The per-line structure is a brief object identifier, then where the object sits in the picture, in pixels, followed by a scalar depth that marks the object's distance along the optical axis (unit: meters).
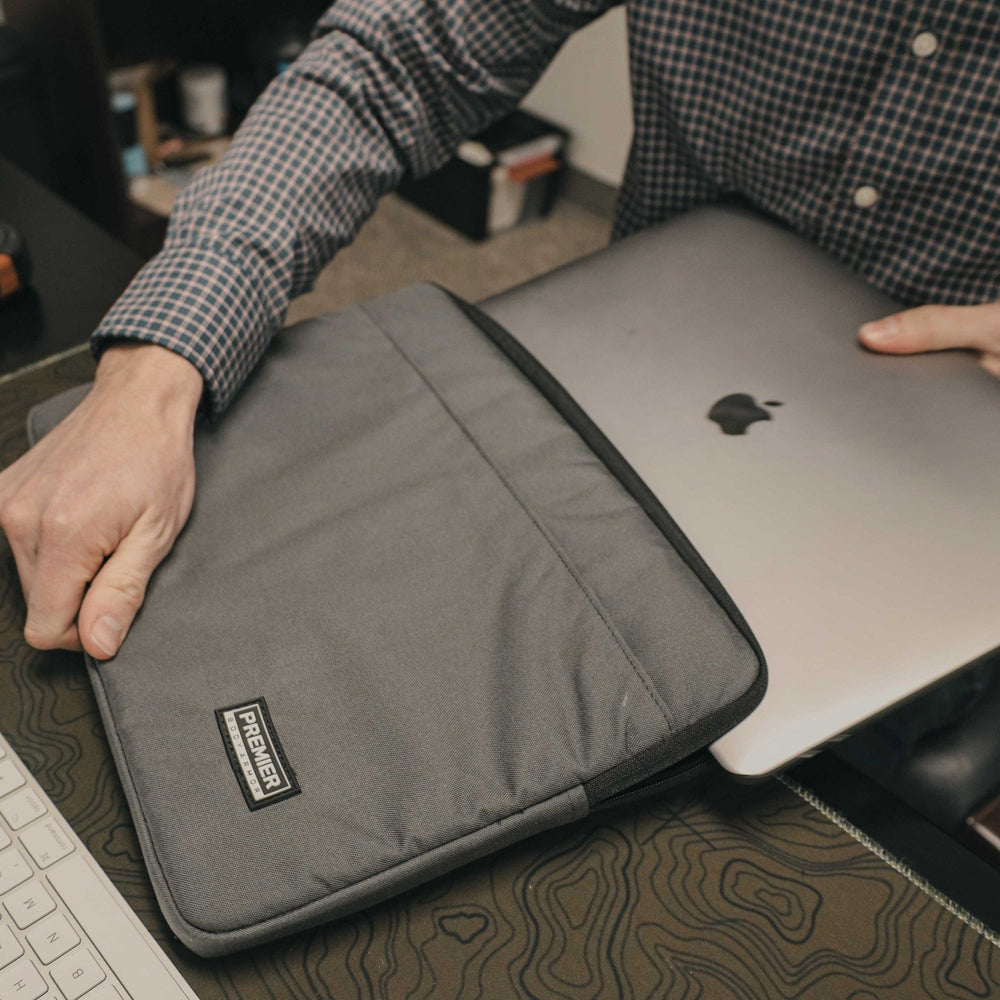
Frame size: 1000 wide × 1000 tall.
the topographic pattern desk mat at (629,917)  0.41
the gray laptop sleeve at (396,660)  0.40
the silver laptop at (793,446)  0.46
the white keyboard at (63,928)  0.39
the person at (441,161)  0.51
